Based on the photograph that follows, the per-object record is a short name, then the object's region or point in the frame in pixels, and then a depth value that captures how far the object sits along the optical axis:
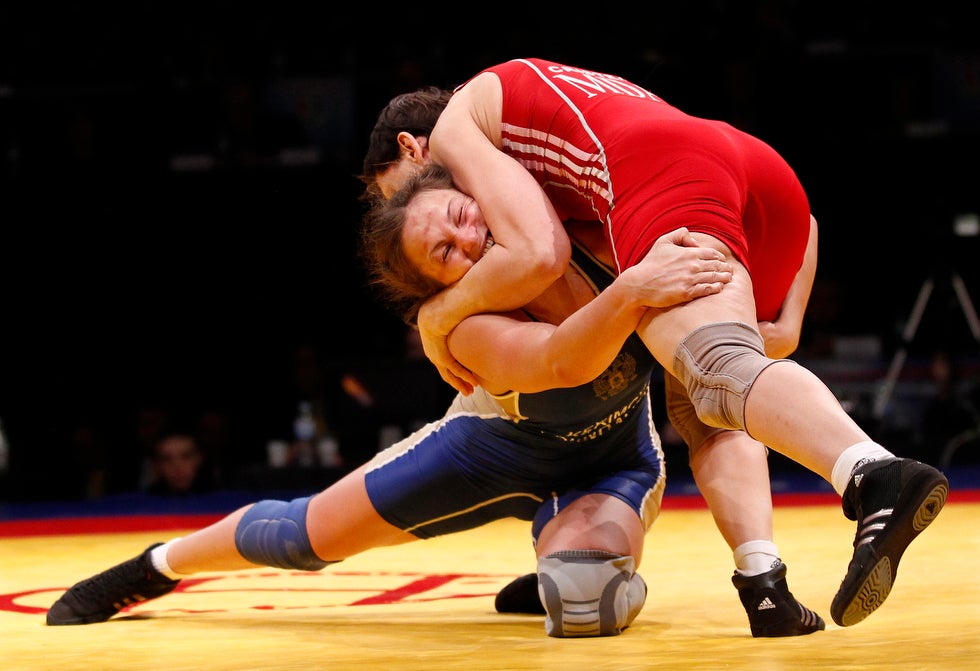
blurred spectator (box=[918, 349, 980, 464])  11.48
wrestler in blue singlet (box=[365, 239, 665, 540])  4.51
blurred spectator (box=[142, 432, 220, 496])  11.48
